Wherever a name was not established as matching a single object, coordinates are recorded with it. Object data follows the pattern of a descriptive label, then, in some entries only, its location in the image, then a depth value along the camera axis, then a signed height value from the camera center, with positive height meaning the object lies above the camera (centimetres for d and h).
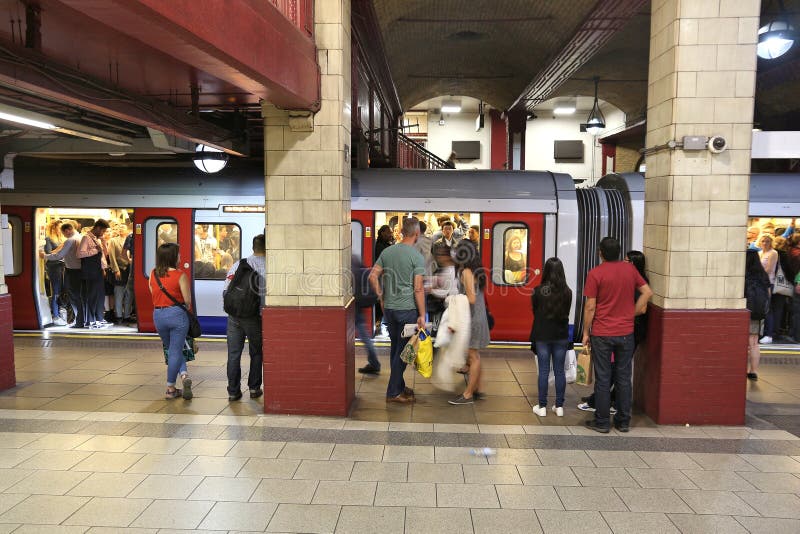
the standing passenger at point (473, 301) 638 -78
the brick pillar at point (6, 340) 681 -130
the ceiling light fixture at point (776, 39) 735 +221
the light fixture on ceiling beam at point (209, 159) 841 +85
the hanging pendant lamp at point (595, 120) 1512 +256
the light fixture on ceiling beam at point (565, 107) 2162 +412
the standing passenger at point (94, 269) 974 -74
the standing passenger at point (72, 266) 968 -69
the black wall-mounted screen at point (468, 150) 2367 +281
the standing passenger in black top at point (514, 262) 926 -54
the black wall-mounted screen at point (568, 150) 2370 +285
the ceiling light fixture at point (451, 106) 1986 +387
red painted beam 304 +107
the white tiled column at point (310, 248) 598 -23
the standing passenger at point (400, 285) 640 -62
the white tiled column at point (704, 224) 581 +3
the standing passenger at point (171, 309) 646 -90
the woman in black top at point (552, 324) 606 -96
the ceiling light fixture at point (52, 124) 506 +88
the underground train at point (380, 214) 920 +15
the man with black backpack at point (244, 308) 650 -87
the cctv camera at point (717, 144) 581 +77
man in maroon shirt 571 -86
